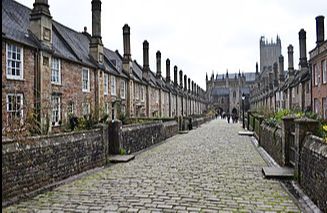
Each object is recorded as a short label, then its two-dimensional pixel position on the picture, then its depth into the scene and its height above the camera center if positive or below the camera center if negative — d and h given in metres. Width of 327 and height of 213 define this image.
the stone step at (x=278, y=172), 9.04 -1.91
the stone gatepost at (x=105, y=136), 12.25 -1.01
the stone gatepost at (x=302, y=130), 8.33 -0.55
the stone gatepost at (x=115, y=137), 13.68 -1.15
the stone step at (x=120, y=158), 12.43 -1.95
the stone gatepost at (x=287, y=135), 10.38 -0.86
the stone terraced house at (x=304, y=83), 27.92 +3.18
